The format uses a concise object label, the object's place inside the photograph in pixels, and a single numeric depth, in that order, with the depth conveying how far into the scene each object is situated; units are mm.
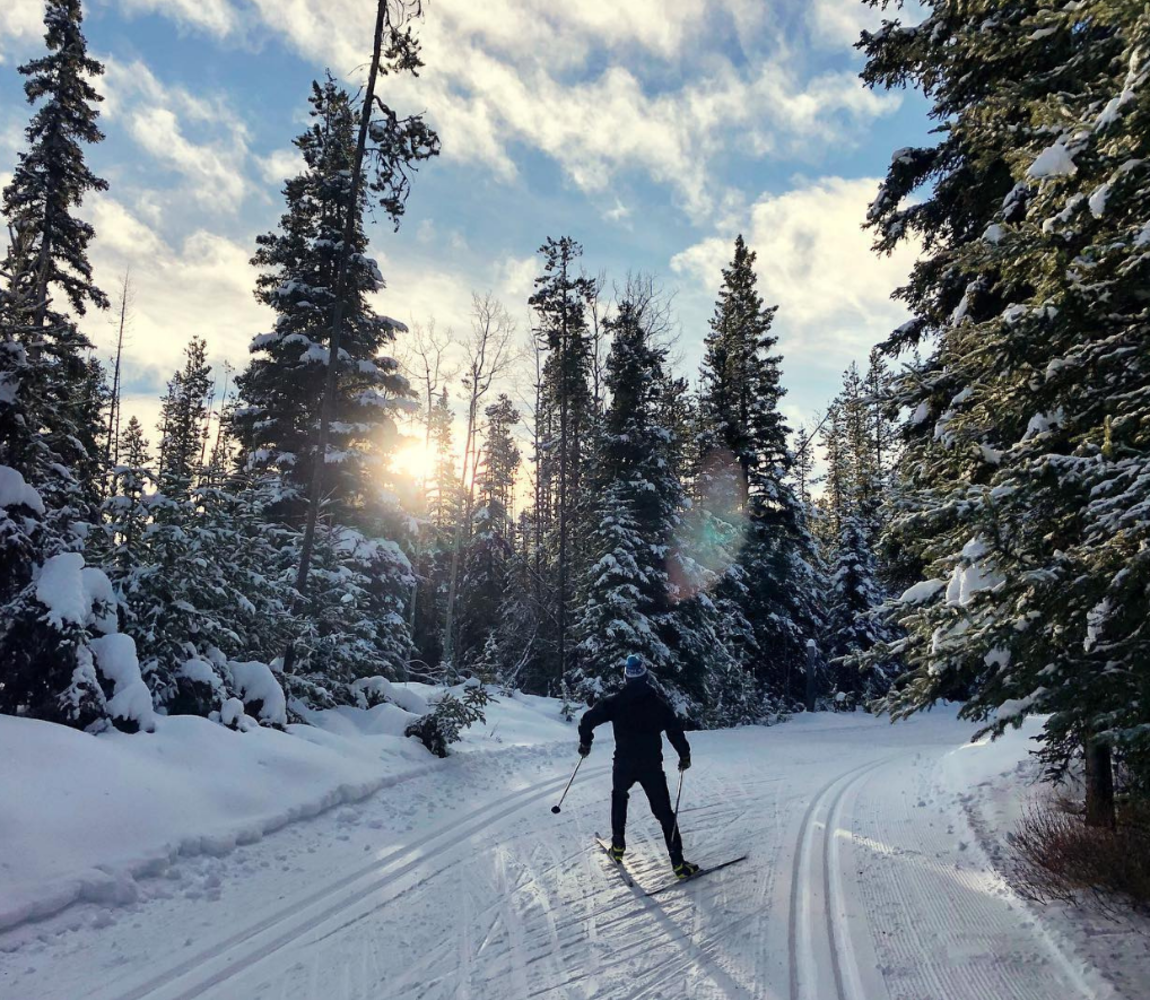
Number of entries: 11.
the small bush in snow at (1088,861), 5293
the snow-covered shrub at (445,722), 12281
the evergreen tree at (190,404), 43281
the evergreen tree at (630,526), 20219
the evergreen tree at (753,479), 27531
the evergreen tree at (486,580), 34781
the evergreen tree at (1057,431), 4840
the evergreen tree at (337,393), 18812
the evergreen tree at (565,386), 25469
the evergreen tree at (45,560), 7199
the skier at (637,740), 7102
